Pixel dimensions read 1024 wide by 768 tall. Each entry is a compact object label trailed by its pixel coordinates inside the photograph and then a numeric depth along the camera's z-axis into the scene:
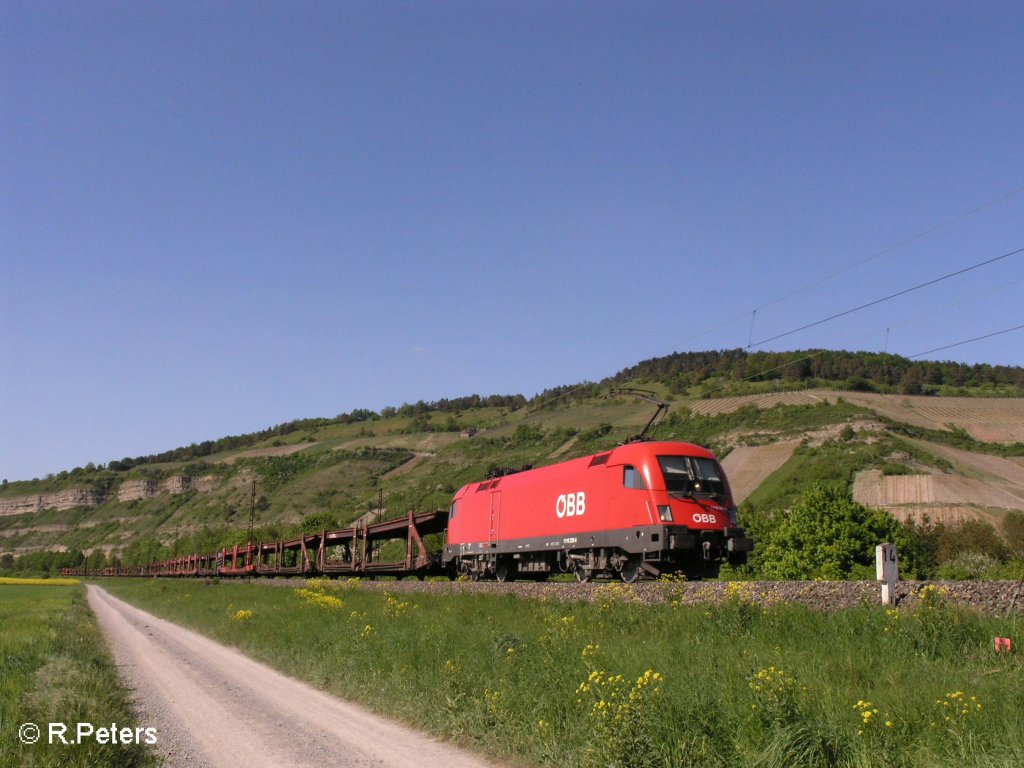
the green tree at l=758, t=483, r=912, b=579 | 39.56
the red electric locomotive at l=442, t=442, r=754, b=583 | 22.92
